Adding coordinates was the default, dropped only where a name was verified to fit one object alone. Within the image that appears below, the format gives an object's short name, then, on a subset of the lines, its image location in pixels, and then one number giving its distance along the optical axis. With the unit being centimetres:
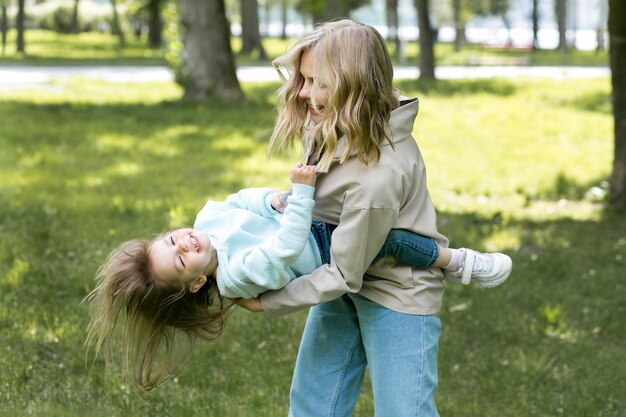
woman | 294
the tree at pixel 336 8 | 1586
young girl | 297
